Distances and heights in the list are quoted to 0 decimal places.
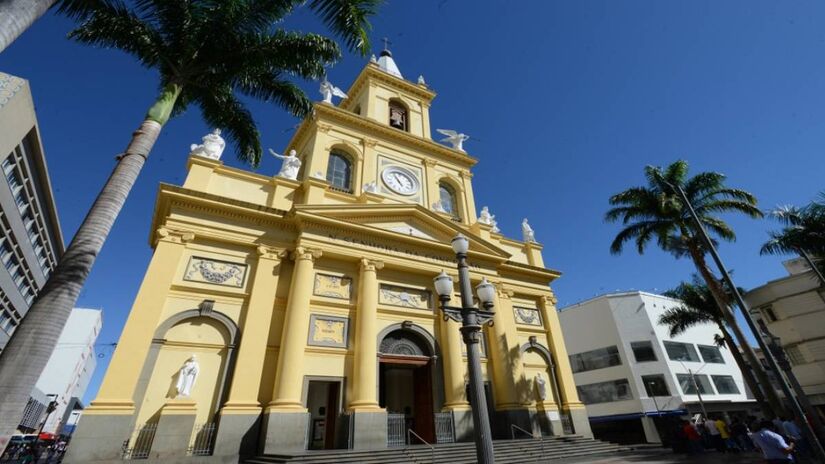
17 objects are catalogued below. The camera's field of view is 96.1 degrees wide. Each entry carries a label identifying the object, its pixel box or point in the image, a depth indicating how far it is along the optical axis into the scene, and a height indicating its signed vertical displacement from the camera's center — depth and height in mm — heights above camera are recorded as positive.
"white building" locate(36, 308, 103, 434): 47866 +11292
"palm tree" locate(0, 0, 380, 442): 5395 +8150
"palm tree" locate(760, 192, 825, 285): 17547 +8276
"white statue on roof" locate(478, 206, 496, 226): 19672 +10529
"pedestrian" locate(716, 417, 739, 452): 13562 -117
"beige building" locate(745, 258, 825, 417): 24031 +6457
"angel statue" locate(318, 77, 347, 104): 19819 +16724
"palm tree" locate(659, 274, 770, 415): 21219 +6480
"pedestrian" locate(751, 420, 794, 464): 5758 -221
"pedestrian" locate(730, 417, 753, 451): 13906 -94
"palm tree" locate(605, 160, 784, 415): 16609 +9165
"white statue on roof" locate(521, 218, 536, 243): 20702 +10250
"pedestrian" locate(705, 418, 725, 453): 13828 -41
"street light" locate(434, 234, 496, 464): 5254 +1895
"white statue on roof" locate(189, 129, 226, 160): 14367 +10512
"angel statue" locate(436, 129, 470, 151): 23194 +16745
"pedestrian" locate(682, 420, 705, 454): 12992 -69
